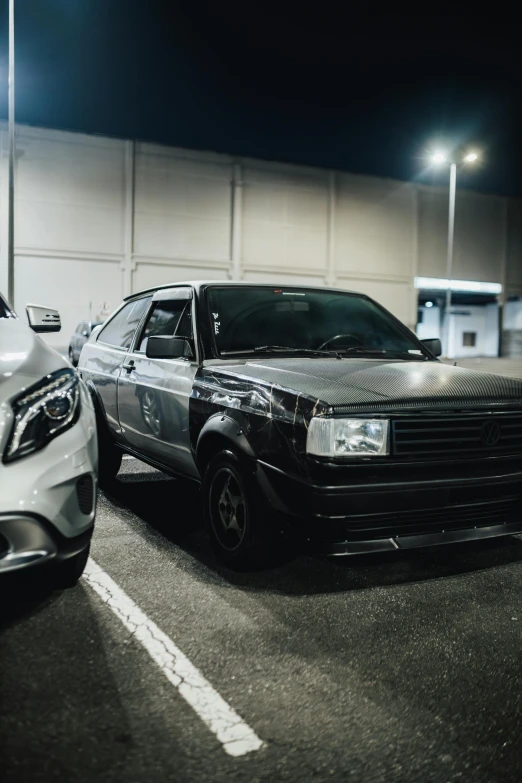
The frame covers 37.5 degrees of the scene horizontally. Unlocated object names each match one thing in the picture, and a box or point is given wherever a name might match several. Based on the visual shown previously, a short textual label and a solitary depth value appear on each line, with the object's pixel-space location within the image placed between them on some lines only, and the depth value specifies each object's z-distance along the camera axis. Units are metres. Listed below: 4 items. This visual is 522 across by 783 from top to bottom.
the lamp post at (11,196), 19.62
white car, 2.93
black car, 3.53
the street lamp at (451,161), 29.53
